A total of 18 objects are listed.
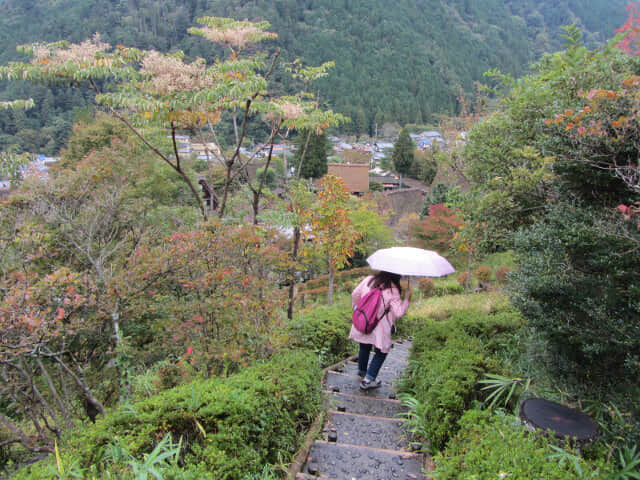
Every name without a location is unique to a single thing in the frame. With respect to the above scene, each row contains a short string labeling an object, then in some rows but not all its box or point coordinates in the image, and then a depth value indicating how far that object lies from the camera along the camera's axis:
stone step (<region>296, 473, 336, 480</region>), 2.75
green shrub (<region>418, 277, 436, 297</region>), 14.25
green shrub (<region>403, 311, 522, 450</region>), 3.15
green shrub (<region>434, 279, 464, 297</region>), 14.36
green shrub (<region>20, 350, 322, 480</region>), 2.36
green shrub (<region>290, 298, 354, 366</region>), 5.07
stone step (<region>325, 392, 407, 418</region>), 4.01
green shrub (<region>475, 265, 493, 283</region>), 13.75
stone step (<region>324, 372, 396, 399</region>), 4.47
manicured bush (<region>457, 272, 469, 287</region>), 14.79
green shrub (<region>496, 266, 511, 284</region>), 12.47
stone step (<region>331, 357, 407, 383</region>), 5.25
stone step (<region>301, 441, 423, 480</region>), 2.90
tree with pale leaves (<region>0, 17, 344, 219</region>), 4.43
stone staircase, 2.94
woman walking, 4.30
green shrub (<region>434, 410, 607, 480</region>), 2.22
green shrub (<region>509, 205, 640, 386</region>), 2.84
